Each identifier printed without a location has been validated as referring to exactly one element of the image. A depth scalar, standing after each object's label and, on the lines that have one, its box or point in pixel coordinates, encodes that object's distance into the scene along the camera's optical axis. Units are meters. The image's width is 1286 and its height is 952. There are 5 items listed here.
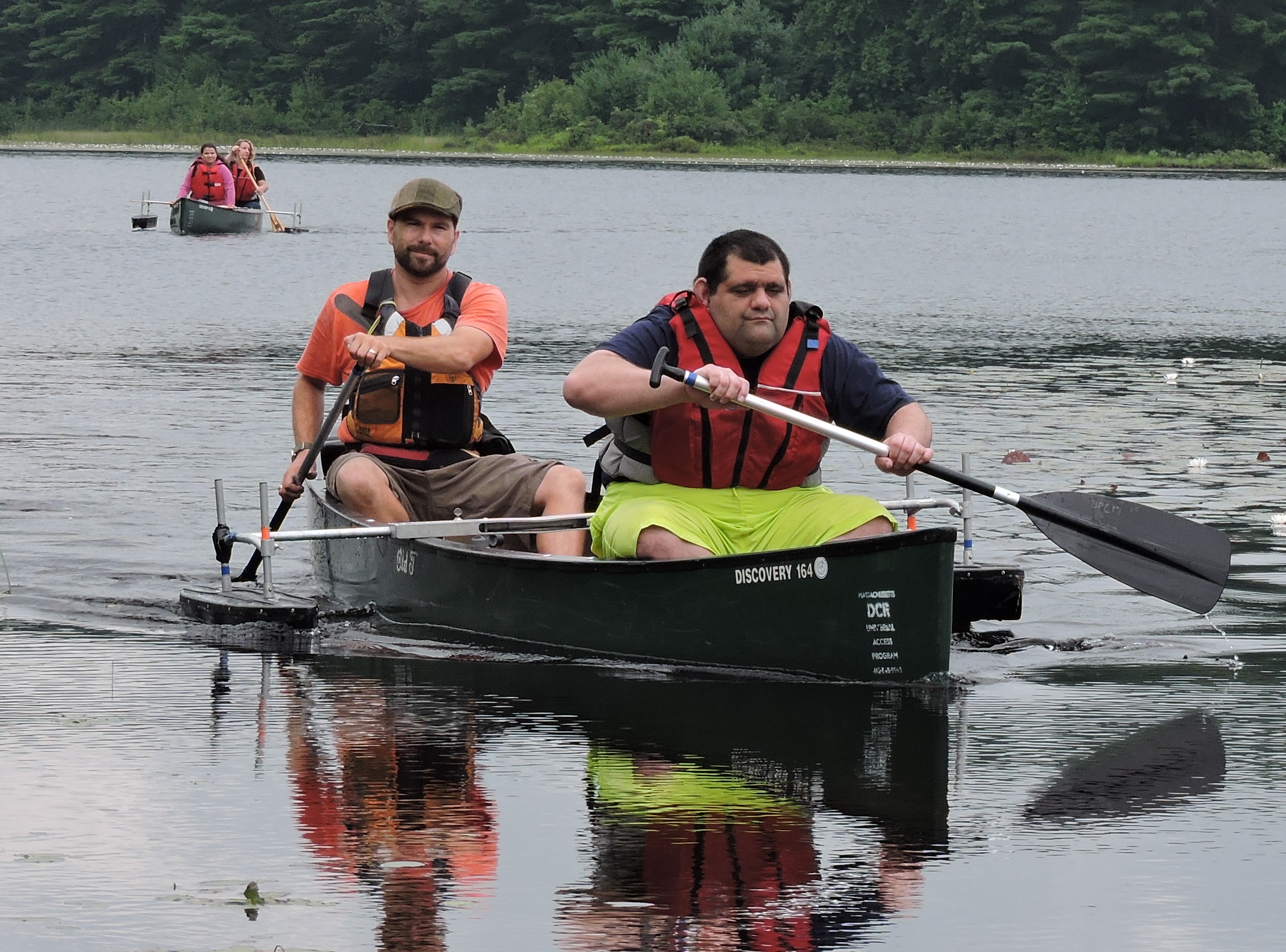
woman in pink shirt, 66.62
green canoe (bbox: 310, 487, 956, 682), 13.28
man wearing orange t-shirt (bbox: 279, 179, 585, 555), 15.95
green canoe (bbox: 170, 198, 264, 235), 68.25
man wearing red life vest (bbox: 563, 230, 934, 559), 13.49
